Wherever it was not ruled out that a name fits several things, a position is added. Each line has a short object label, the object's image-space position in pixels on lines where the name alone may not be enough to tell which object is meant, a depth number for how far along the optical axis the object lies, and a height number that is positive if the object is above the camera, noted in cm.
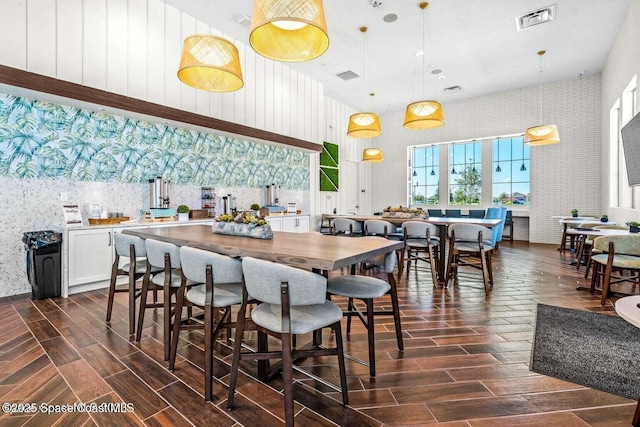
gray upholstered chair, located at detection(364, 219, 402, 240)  520 -25
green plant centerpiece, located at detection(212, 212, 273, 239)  268 -12
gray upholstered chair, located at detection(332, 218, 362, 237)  586 -25
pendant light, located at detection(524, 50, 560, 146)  656 +160
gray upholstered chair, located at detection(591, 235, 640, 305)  369 -46
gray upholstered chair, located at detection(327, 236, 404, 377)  219 -54
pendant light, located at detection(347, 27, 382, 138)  579 +161
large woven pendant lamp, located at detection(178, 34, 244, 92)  280 +138
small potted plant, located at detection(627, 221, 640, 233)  419 -18
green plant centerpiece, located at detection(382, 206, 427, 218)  542 -1
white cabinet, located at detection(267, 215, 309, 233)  681 -23
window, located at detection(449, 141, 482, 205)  1007 +125
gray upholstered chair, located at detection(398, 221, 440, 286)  462 -34
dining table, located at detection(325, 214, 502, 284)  466 -26
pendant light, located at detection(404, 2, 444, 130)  480 +149
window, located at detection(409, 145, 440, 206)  1084 +127
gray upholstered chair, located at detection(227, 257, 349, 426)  163 -57
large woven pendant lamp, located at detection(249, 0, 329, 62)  251 +134
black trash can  380 -61
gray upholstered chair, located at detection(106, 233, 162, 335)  285 -50
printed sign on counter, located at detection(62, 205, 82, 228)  410 -5
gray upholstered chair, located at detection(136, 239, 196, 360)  241 -52
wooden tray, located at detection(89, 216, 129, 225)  435 -12
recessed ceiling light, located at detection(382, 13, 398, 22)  538 +329
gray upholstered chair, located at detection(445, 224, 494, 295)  431 -43
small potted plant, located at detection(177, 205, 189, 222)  523 +0
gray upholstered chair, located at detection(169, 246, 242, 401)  200 -42
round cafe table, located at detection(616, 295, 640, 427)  140 -45
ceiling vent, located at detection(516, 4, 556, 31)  524 +328
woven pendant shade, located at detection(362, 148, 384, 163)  841 +152
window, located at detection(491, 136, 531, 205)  929 +120
